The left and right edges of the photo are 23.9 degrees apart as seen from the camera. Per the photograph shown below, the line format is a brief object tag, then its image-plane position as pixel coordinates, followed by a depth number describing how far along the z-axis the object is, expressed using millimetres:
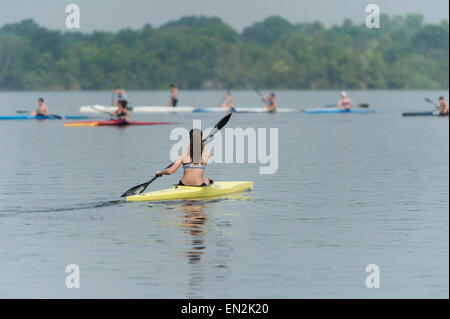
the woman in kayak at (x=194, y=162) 21500
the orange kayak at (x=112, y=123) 48875
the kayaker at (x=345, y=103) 64331
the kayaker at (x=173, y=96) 63225
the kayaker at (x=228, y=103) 63991
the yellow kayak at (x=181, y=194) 21594
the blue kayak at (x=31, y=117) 53375
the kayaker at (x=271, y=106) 65188
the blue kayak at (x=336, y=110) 63997
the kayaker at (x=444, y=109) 59669
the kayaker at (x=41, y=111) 53550
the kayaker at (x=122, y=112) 48156
